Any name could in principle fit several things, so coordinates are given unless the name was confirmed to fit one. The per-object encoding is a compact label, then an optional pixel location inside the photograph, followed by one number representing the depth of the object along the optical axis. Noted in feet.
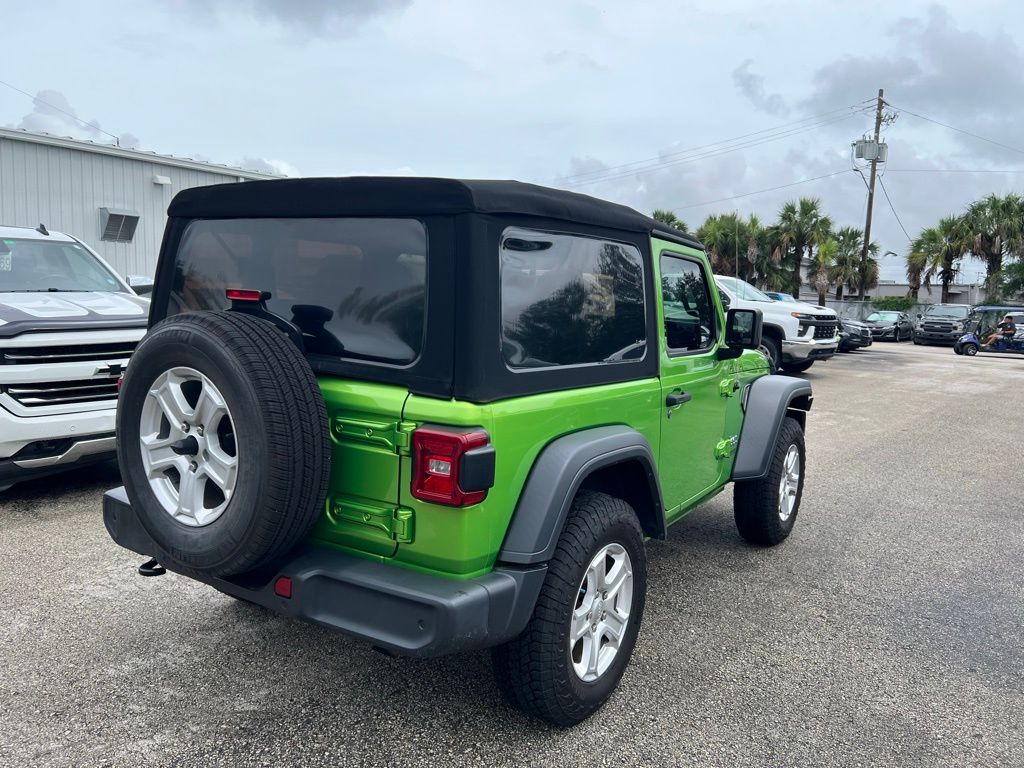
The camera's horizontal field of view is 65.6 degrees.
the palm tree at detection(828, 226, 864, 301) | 129.70
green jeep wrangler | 7.86
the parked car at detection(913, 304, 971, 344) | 94.12
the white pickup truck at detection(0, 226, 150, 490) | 16.12
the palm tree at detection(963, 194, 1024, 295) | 117.91
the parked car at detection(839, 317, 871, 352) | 66.85
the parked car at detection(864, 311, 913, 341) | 101.55
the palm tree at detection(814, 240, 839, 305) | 121.80
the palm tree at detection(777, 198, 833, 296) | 122.52
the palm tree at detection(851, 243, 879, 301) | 125.49
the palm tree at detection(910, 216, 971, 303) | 123.13
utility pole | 115.34
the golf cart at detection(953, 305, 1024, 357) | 78.48
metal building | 40.55
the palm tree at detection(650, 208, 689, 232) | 127.34
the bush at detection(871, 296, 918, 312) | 125.59
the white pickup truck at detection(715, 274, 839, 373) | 45.34
